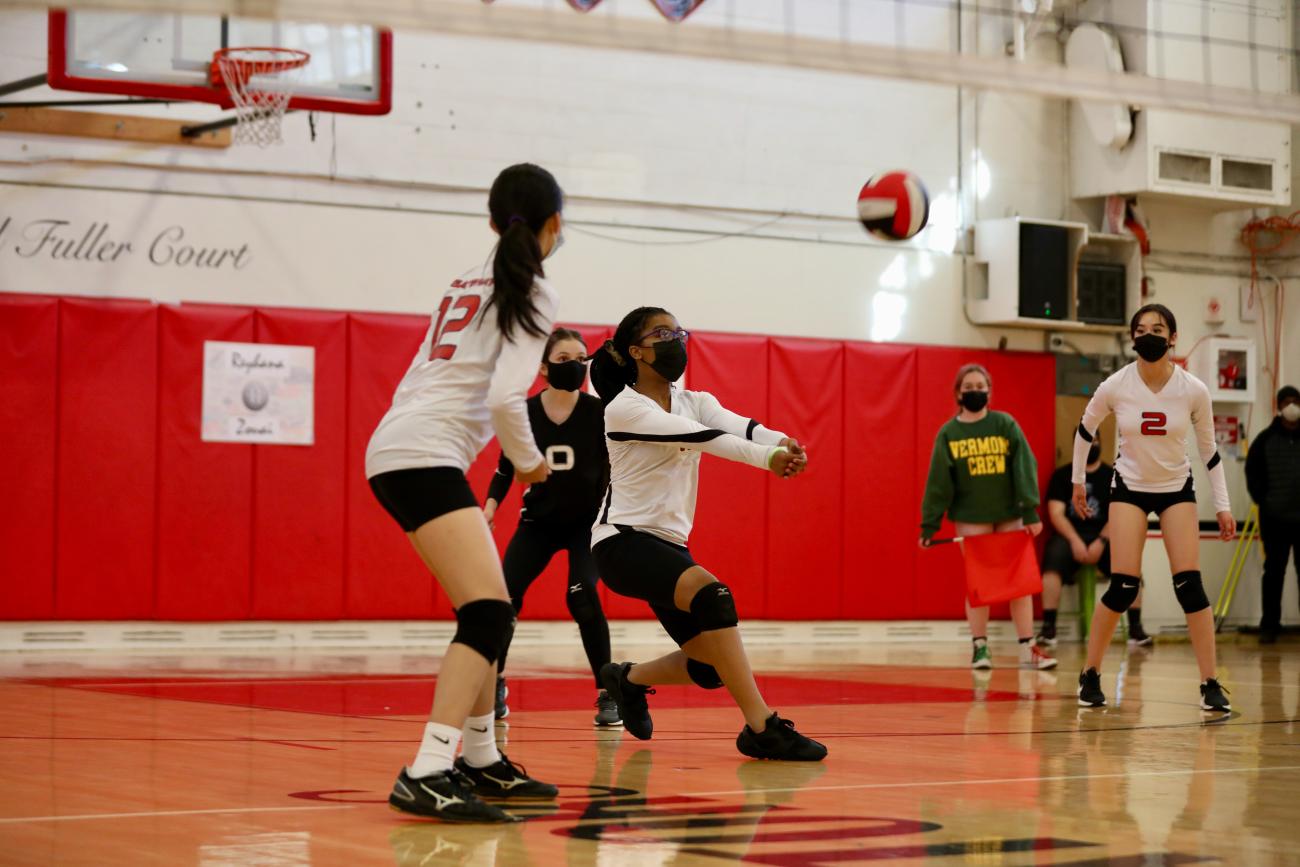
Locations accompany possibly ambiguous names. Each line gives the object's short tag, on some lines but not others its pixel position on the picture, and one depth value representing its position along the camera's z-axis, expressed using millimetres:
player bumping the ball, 5656
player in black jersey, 7320
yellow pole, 17120
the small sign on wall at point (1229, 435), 17766
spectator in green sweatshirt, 11305
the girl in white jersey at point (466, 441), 4297
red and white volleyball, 9648
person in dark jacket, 16094
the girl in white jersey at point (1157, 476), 8070
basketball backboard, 11008
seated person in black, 14992
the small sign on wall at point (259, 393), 13406
